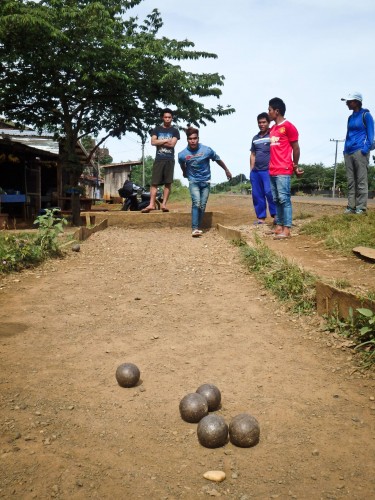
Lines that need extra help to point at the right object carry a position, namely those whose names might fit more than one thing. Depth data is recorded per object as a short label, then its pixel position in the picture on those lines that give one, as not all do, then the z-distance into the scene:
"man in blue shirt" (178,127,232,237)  8.91
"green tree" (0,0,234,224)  12.82
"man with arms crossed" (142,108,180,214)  9.44
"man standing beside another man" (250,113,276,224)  8.62
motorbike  17.20
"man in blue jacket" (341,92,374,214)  8.23
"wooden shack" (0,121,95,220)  16.70
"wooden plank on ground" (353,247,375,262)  5.82
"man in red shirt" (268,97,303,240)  7.40
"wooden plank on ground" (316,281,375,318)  4.21
